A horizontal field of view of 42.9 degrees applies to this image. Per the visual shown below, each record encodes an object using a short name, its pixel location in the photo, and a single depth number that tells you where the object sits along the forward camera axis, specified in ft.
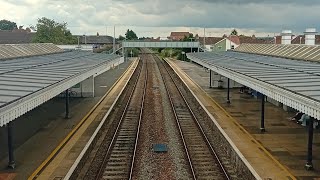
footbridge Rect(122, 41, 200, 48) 302.45
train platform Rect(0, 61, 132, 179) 53.16
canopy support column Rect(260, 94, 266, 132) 72.43
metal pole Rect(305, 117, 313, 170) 50.61
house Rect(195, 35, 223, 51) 416.67
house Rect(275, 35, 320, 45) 250.04
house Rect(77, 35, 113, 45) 484.74
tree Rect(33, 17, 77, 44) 353.43
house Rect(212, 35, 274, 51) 308.26
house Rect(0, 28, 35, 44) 383.04
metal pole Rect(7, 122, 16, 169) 51.19
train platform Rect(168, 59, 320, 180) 51.31
